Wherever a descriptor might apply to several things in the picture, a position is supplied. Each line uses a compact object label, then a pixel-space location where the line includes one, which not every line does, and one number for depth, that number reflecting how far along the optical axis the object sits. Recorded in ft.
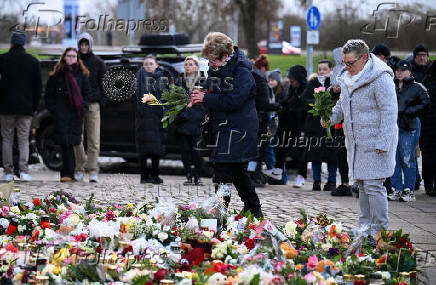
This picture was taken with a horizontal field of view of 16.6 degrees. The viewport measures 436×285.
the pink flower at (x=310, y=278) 30.79
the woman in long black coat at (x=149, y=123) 68.24
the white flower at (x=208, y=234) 37.42
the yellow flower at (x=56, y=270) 32.43
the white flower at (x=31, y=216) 43.12
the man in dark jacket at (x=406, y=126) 62.27
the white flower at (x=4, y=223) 42.20
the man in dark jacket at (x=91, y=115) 73.91
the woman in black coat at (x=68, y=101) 71.22
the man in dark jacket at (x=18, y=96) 71.26
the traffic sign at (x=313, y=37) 100.73
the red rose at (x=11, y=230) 41.45
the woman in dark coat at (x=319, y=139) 67.51
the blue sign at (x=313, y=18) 102.70
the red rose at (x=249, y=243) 37.65
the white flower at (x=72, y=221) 41.47
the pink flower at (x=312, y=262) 33.35
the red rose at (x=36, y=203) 47.04
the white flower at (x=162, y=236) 38.75
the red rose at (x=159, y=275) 31.24
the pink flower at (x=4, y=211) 43.10
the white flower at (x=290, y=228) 41.18
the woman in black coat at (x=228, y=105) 44.31
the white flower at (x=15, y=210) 44.06
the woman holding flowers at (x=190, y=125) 67.07
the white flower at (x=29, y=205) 46.57
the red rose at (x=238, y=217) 42.52
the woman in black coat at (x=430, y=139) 67.17
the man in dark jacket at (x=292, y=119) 75.02
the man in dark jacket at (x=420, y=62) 69.90
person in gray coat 42.14
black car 78.43
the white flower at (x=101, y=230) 38.00
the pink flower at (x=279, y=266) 32.41
